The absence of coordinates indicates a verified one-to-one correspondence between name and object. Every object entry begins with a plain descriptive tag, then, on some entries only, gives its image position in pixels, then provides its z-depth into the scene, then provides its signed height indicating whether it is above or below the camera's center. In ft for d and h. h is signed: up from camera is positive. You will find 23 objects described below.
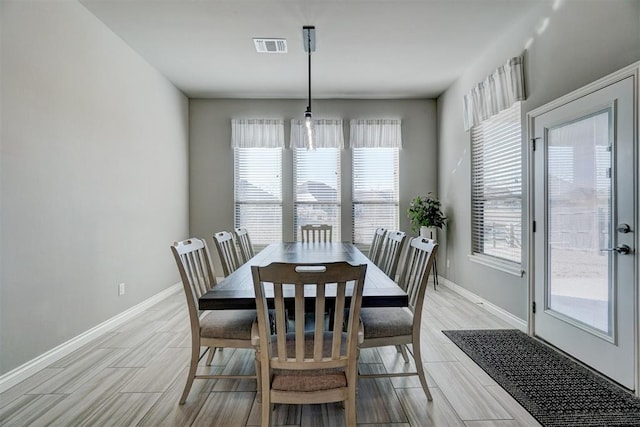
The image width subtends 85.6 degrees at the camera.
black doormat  6.37 -3.73
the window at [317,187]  18.42 +1.37
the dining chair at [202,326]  6.77 -2.28
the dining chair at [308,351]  4.82 -2.10
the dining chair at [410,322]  6.85 -2.26
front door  7.31 -0.36
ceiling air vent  11.85 +5.91
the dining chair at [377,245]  11.43 -1.11
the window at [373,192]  18.45 +1.10
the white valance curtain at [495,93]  11.05 +4.26
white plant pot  16.39 -0.93
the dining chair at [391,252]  9.16 -1.13
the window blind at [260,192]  18.39 +1.10
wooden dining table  5.89 -1.42
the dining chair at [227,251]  9.23 -1.10
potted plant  16.29 -0.22
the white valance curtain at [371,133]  18.15 +4.18
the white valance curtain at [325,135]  18.07 +4.07
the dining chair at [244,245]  11.66 -1.13
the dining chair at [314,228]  14.47 -0.65
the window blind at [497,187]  11.55 +0.92
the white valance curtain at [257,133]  18.03 +4.17
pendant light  11.03 +5.73
